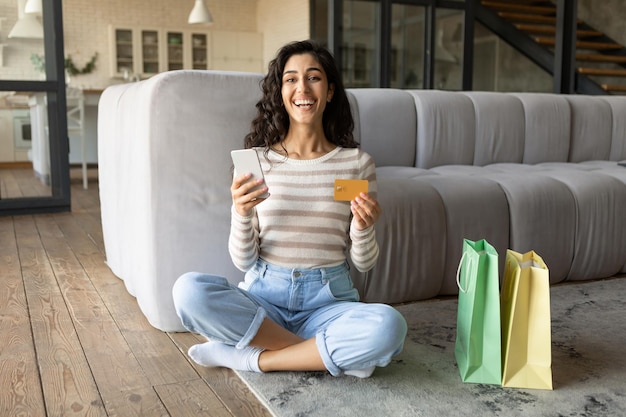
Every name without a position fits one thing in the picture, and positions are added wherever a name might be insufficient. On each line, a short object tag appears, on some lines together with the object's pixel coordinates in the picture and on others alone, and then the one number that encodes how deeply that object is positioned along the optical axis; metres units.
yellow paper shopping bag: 1.43
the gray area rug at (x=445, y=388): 1.35
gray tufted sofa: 1.81
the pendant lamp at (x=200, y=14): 7.50
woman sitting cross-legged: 1.45
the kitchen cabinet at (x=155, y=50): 8.59
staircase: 6.43
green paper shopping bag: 1.43
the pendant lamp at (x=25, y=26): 4.08
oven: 4.24
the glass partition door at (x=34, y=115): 4.11
